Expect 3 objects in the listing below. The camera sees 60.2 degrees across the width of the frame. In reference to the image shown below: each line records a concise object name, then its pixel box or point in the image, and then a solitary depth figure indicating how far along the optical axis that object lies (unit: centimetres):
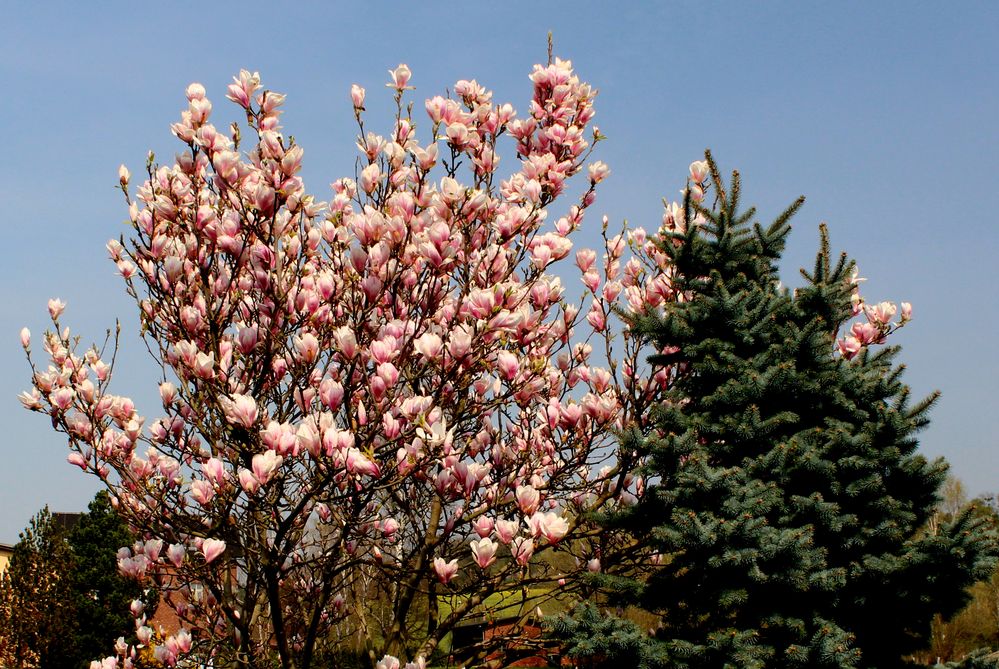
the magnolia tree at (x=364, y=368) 453
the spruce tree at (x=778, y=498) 508
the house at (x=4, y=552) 2659
